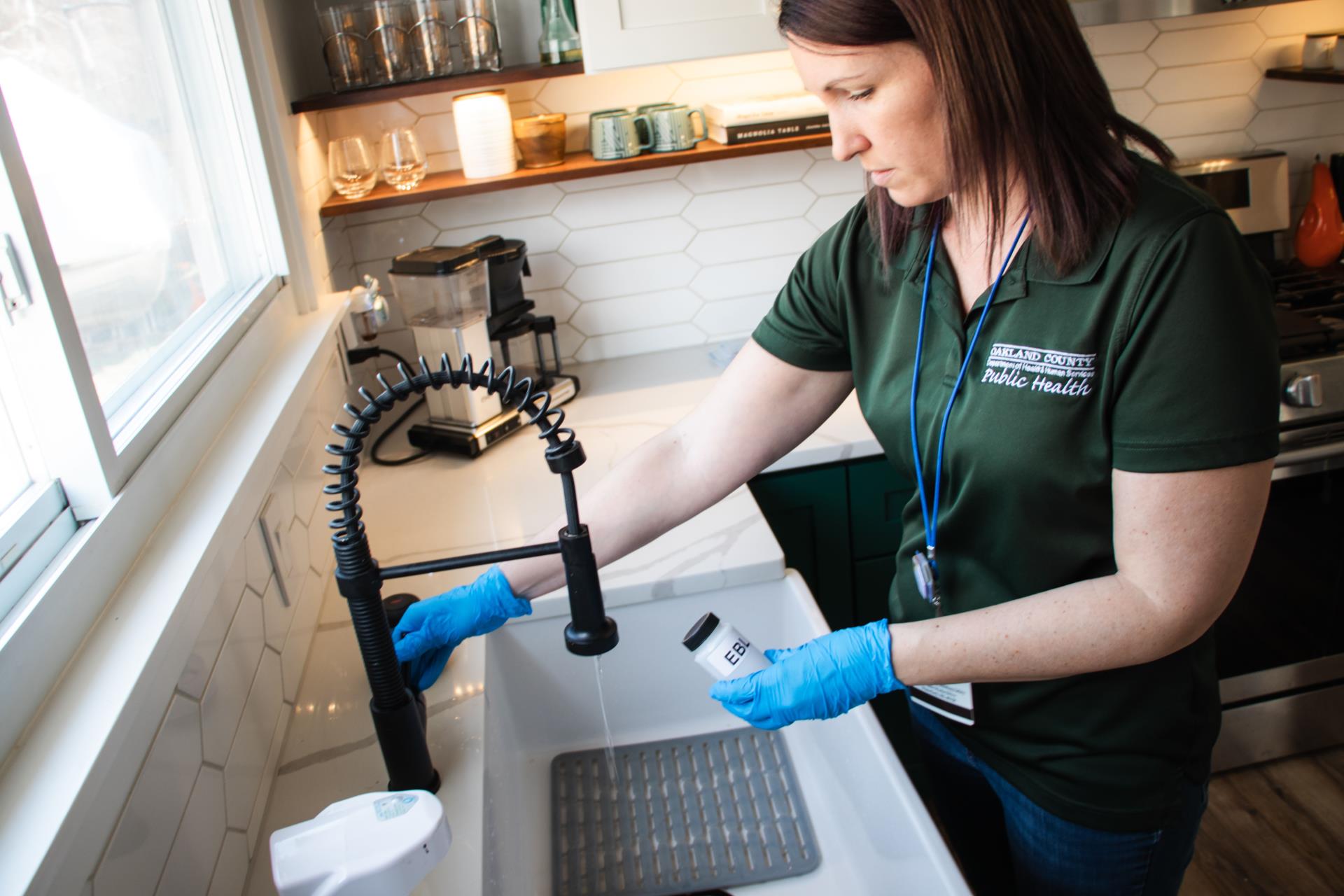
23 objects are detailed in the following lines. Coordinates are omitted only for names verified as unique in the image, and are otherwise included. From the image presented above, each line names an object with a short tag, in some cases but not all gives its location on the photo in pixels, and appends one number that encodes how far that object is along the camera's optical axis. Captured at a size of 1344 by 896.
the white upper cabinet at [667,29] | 1.81
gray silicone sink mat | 1.13
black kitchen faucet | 0.83
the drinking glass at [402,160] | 1.97
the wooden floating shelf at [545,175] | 1.97
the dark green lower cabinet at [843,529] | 1.83
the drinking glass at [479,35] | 1.92
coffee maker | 1.92
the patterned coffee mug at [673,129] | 2.04
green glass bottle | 1.92
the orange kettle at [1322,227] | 2.35
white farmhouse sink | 1.01
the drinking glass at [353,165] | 1.97
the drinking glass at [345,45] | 1.90
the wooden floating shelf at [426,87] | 1.86
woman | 0.86
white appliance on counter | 0.68
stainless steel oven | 1.89
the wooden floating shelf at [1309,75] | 2.19
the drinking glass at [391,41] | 1.88
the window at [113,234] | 0.87
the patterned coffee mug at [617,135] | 2.02
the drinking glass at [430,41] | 1.90
